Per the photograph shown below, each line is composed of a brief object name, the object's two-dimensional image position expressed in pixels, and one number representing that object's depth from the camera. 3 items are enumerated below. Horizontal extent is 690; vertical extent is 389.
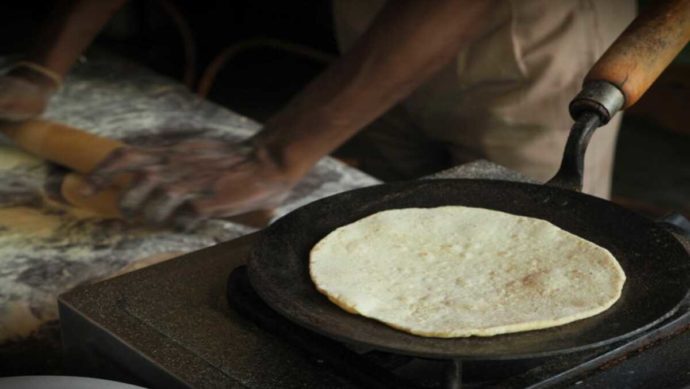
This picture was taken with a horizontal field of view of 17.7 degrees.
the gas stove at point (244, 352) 1.49
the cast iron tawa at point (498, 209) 1.44
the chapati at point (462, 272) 1.48
